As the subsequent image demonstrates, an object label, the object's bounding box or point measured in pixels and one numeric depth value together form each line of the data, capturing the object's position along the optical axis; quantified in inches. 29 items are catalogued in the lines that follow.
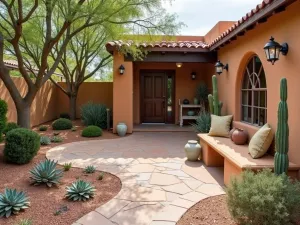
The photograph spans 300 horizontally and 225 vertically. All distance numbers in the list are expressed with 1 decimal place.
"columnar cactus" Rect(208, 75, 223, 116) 333.1
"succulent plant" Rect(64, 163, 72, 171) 234.7
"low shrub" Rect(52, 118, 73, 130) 451.8
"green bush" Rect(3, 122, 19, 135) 349.7
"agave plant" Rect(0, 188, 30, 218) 153.9
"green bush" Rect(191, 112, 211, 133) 367.7
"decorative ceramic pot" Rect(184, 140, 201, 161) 267.6
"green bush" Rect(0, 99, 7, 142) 259.1
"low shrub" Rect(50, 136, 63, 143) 357.1
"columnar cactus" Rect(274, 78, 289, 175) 154.0
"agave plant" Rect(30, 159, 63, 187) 196.1
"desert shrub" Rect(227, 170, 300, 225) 122.4
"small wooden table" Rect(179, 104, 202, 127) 481.7
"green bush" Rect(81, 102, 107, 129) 465.1
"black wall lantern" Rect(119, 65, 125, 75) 412.5
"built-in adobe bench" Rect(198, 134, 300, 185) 174.7
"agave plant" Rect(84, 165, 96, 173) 230.7
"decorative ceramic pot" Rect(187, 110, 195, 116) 491.4
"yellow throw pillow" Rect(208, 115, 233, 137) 292.4
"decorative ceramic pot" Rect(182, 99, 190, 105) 502.7
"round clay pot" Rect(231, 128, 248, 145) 246.8
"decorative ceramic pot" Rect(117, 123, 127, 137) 408.8
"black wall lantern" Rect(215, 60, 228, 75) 358.6
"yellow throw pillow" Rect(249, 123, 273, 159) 194.9
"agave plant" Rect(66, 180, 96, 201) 175.5
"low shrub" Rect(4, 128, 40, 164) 236.4
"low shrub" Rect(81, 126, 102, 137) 396.2
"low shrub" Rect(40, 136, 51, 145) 338.0
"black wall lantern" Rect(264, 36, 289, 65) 192.6
